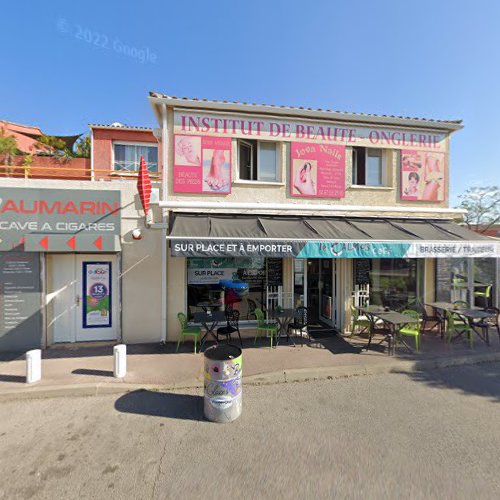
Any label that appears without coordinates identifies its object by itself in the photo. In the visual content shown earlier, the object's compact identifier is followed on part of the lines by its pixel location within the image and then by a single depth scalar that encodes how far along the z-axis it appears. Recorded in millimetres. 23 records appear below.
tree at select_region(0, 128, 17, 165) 15092
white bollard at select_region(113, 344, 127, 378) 5609
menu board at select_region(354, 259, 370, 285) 8969
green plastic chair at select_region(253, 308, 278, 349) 7340
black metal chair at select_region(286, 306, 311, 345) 7723
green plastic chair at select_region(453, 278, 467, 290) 9945
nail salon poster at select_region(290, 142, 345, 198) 8531
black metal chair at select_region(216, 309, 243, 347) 7450
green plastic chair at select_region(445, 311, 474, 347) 7454
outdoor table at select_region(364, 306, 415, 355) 6830
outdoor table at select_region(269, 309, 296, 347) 7456
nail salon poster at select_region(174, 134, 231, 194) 7891
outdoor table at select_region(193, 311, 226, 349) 7012
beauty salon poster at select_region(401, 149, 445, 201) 9195
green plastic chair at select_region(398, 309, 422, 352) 6991
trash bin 4285
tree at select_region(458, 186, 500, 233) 28234
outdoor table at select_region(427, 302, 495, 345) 7375
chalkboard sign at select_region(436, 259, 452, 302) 9367
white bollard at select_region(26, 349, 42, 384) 5345
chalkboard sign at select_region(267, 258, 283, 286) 8486
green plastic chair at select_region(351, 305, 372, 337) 8180
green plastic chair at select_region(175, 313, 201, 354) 6879
